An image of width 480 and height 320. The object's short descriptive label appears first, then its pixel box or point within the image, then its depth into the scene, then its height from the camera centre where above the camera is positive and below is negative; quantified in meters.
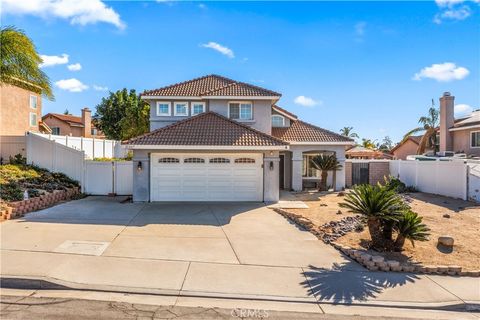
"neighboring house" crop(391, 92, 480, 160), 26.11 +2.19
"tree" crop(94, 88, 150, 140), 35.78 +4.91
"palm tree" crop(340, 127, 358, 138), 73.00 +5.78
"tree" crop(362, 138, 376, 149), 65.51 +2.71
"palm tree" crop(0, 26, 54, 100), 13.57 +3.94
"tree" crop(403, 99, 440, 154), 31.87 +2.51
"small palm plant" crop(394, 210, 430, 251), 8.55 -1.84
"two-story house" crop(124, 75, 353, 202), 15.38 -0.20
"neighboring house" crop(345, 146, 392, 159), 38.50 +0.28
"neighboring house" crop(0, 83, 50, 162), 24.56 +3.42
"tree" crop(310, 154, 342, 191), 20.00 -0.53
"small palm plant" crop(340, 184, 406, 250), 8.69 -1.39
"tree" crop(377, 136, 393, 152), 80.93 +3.16
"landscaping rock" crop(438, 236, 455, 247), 9.21 -2.34
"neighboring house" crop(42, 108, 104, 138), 43.06 +3.94
